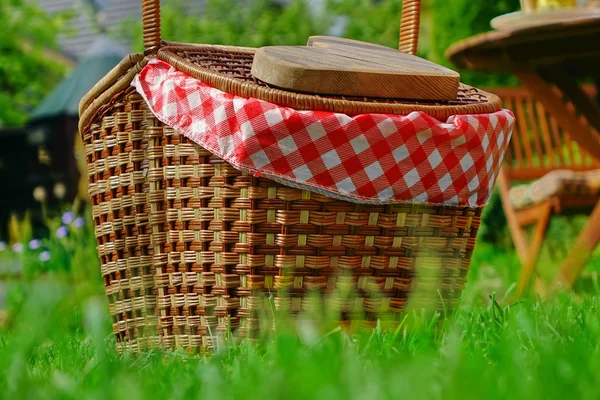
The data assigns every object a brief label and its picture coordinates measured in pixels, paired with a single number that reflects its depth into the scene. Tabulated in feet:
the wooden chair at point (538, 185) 17.49
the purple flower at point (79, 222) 25.05
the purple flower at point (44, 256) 23.28
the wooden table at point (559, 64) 14.43
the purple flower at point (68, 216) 24.07
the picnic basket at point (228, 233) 9.14
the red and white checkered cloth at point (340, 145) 8.69
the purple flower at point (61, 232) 23.13
